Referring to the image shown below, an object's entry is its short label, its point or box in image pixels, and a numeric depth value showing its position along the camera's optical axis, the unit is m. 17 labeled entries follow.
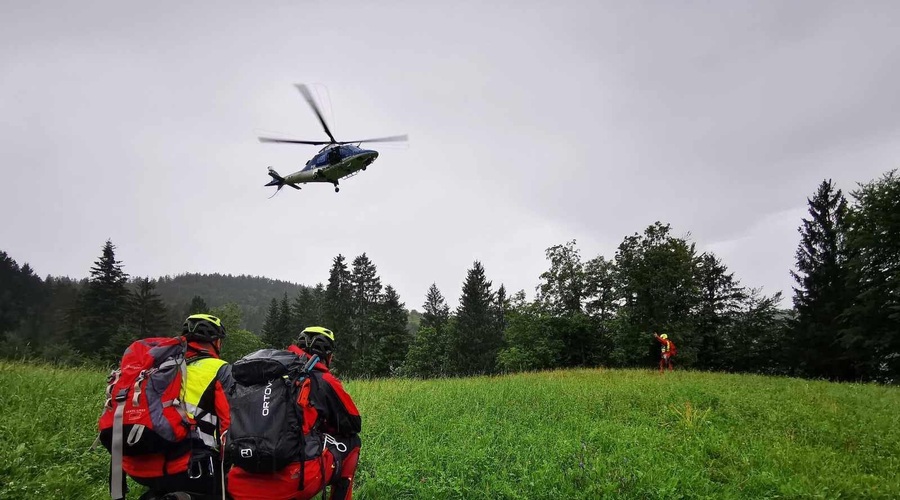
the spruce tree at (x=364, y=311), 46.19
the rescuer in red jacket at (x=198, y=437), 3.02
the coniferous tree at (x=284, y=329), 57.36
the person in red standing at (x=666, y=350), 17.17
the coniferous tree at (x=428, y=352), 44.44
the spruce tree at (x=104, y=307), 36.62
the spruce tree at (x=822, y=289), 28.77
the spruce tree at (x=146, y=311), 42.00
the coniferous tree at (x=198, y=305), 58.00
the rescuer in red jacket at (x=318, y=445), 3.32
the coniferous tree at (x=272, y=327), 58.68
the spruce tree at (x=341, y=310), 45.94
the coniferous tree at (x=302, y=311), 61.22
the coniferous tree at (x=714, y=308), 34.81
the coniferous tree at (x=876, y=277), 22.58
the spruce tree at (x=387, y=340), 45.69
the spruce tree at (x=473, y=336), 45.28
